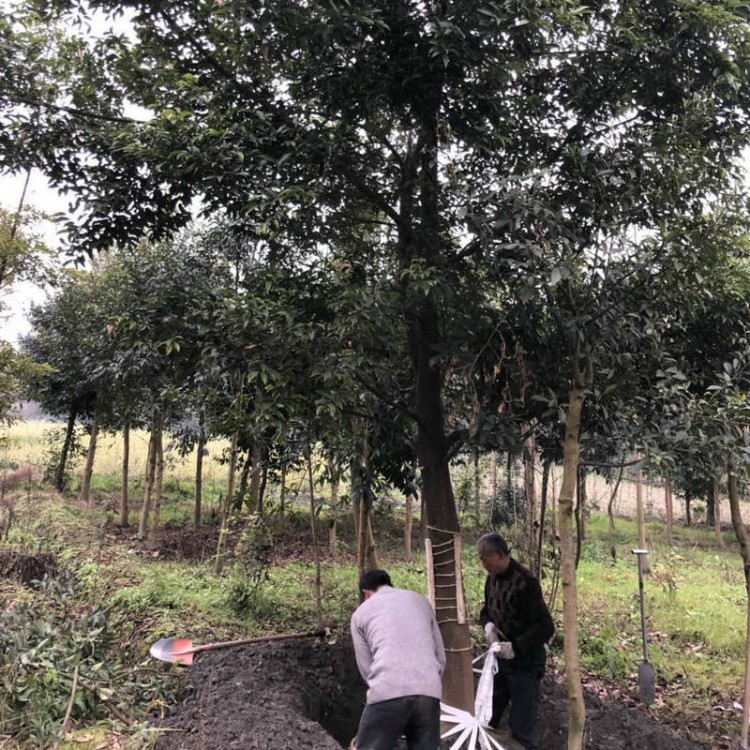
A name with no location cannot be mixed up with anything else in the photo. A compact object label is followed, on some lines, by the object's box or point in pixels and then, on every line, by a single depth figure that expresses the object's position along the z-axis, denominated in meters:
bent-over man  3.13
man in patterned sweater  4.13
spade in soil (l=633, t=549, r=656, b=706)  5.06
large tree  3.32
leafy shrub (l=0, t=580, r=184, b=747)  3.68
